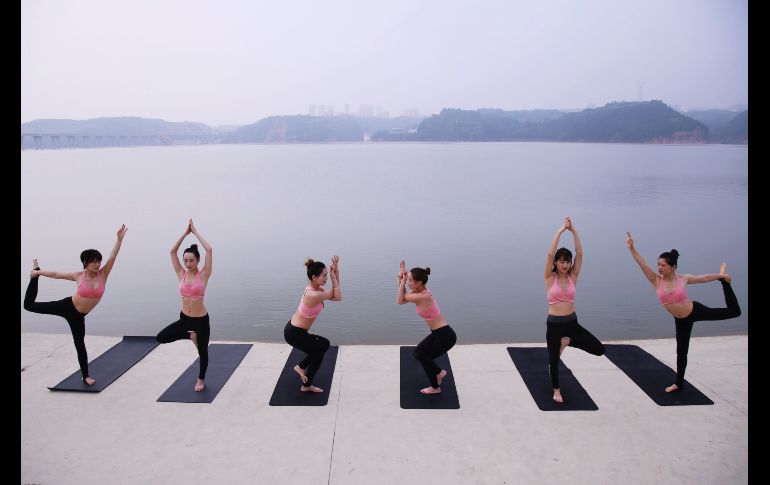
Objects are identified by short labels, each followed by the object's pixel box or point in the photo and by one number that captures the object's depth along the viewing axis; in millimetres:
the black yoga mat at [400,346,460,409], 5633
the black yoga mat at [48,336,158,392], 6039
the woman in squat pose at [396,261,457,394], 5621
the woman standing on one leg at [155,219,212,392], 5859
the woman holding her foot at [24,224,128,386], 5770
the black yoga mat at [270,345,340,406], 5715
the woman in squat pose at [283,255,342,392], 5730
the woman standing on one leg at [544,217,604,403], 5648
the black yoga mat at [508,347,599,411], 5574
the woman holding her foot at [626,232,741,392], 5621
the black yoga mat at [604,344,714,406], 5695
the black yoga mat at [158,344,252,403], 5832
